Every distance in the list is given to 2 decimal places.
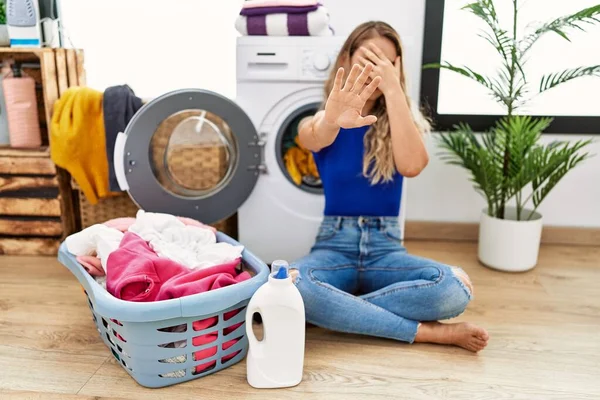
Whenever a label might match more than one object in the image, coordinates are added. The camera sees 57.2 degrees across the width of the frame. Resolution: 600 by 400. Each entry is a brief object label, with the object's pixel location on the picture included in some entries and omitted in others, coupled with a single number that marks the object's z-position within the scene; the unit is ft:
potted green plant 6.37
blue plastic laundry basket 4.04
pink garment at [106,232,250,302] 4.31
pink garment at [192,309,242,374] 4.32
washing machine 6.20
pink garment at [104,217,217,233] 5.48
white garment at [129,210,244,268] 4.94
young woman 4.81
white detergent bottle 4.11
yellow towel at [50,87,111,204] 6.55
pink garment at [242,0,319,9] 6.14
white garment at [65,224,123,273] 4.95
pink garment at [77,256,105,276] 4.78
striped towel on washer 6.20
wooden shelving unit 6.98
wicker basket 6.36
